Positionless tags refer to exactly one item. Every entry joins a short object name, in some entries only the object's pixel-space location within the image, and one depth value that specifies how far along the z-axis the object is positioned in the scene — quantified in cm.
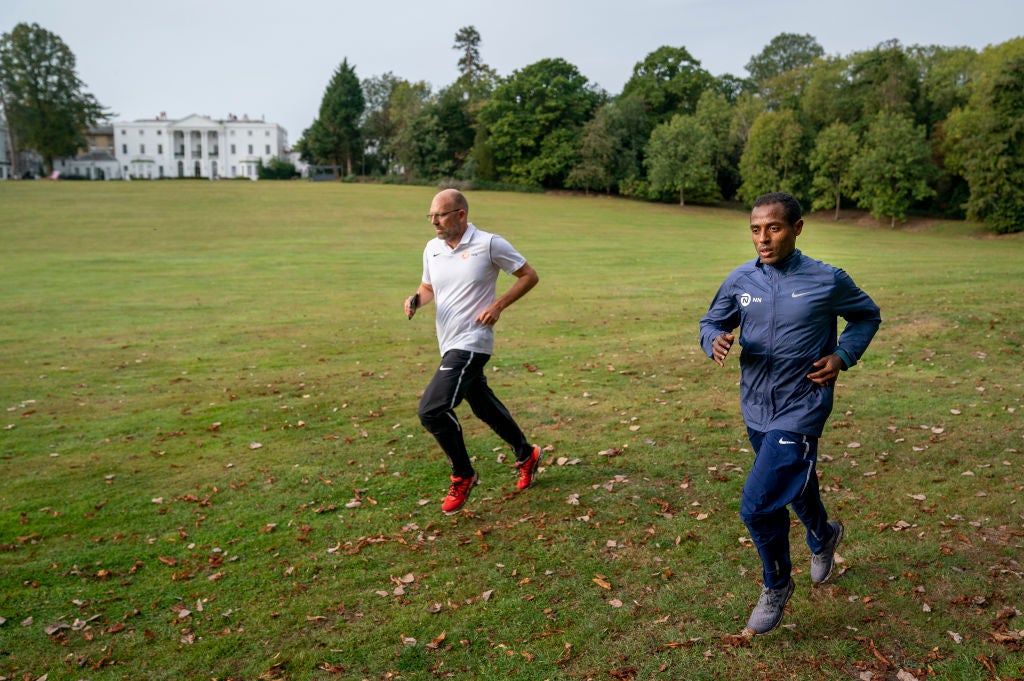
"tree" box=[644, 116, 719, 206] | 7556
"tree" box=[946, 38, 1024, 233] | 5334
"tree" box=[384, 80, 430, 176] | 9406
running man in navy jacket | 445
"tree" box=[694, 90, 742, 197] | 8000
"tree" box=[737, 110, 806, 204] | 7125
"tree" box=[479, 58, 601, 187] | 8544
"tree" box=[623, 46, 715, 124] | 9194
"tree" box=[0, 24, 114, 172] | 9850
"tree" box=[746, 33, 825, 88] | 11200
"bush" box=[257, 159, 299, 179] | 11219
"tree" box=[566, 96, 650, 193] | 8069
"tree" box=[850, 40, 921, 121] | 6868
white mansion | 14475
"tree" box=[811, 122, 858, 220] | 6638
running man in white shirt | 650
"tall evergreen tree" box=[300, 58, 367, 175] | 11350
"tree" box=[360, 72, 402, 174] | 11575
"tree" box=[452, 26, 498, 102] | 12231
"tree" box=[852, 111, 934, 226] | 6166
